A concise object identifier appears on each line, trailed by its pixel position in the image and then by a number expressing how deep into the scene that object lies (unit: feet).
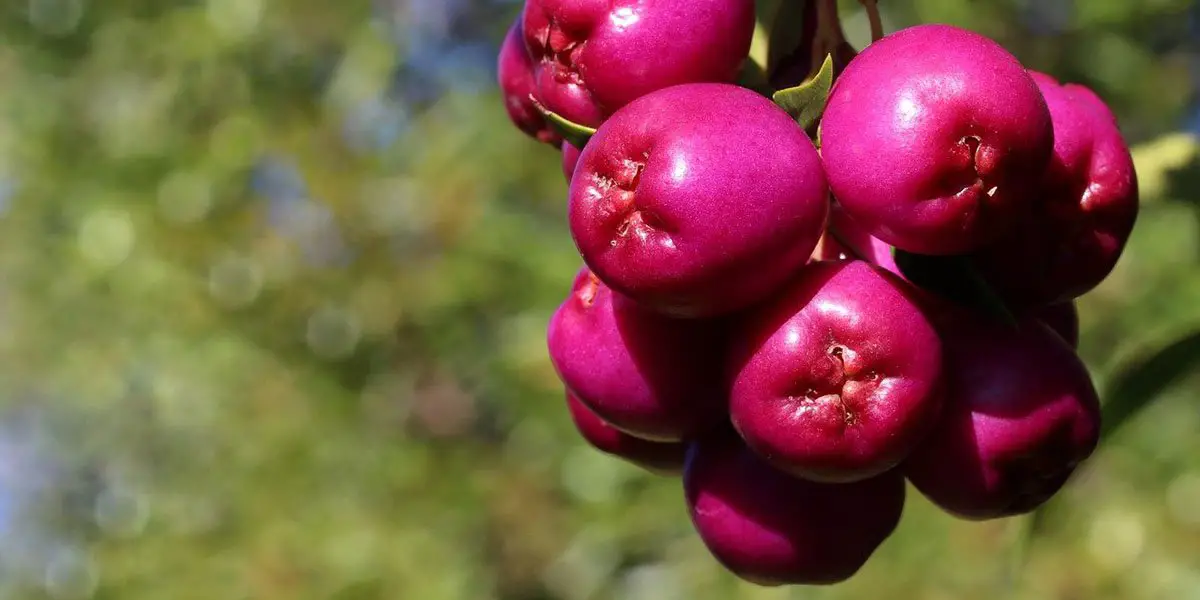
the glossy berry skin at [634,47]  0.73
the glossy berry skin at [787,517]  0.76
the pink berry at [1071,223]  0.74
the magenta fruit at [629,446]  0.81
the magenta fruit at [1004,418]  0.73
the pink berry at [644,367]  0.75
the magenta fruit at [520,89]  0.81
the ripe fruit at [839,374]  0.71
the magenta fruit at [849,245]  0.75
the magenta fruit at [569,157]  0.77
